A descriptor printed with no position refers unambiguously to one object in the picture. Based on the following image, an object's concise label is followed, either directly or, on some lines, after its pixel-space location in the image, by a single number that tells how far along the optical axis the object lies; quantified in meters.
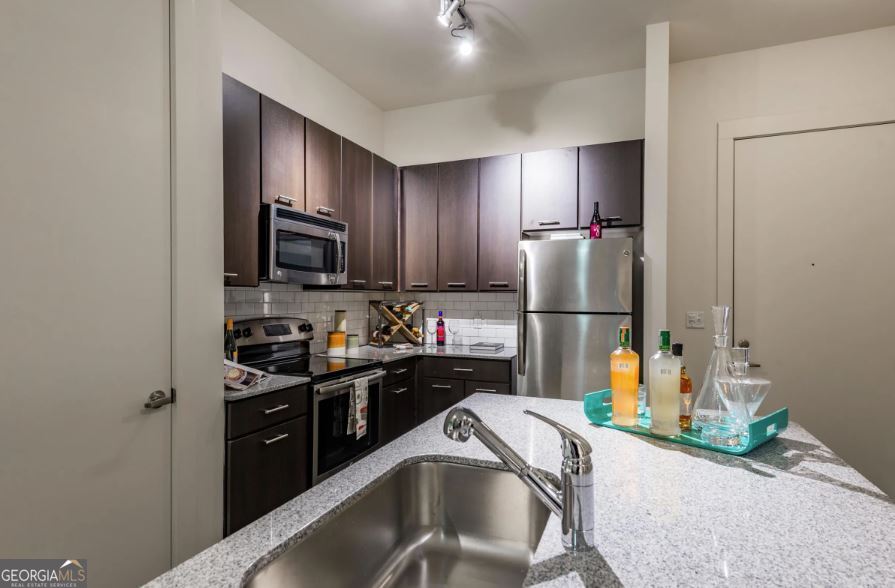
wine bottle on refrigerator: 2.94
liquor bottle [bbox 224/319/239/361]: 2.23
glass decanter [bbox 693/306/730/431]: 1.15
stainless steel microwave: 2.34
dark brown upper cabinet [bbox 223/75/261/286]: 2.15
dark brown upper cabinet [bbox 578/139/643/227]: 2.97
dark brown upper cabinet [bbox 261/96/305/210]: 2.38
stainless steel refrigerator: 2.72
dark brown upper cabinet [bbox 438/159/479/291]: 3.40
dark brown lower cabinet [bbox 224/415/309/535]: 1.85
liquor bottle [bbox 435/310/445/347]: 3.66
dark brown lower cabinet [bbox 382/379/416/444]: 2.88
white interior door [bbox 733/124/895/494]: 2.65
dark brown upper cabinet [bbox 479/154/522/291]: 3.28
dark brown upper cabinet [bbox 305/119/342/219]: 2.70
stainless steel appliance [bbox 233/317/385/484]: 2.30
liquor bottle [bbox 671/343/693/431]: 1.30
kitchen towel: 2.51
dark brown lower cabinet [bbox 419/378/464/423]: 3.13
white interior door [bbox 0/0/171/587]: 1.20
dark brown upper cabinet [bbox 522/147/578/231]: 3.13
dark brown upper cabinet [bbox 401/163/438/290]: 3.52
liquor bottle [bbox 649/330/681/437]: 1.14
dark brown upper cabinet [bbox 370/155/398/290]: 3.36
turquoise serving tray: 1.18
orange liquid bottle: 1.25
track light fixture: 2.24
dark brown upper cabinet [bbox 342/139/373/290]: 3.06
